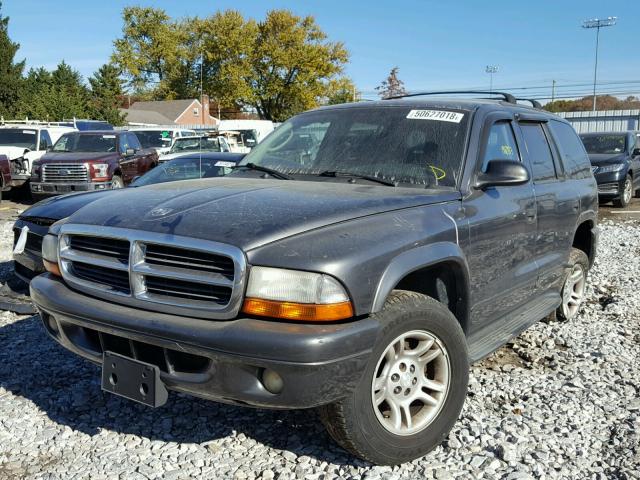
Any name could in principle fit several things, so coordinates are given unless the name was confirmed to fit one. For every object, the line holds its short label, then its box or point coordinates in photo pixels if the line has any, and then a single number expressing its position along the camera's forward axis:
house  68.75
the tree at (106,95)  50.75
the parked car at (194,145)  16.88
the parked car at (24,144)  15.17
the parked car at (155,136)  21.89
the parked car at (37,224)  5.35
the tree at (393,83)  72.06
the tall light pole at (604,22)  57.94
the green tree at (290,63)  63.12
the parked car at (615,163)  14.03
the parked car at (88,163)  13.58
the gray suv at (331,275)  2.51
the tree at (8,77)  42.75
